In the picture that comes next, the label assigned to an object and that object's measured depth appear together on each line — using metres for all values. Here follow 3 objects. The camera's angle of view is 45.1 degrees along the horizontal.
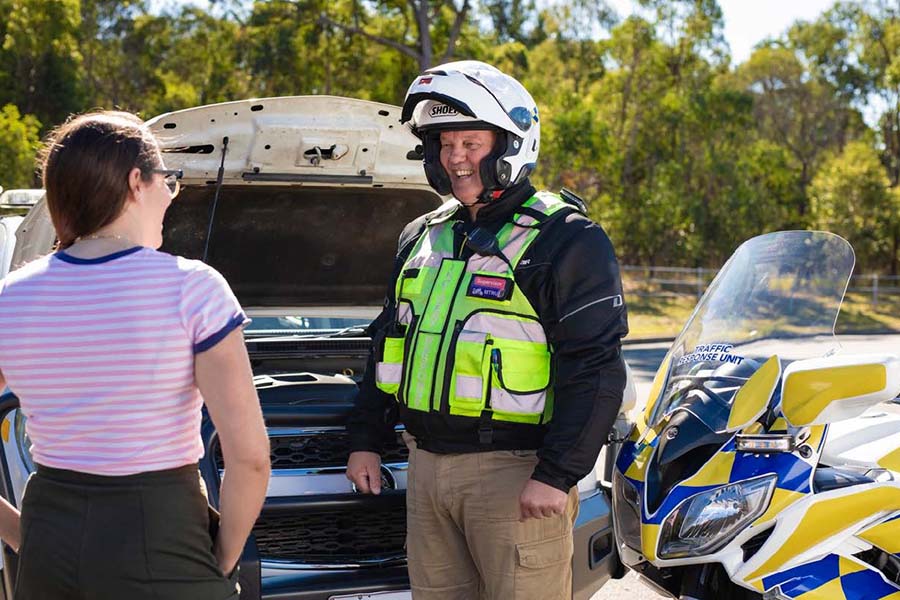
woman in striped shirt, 2.08
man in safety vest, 2.92
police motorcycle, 2.95
